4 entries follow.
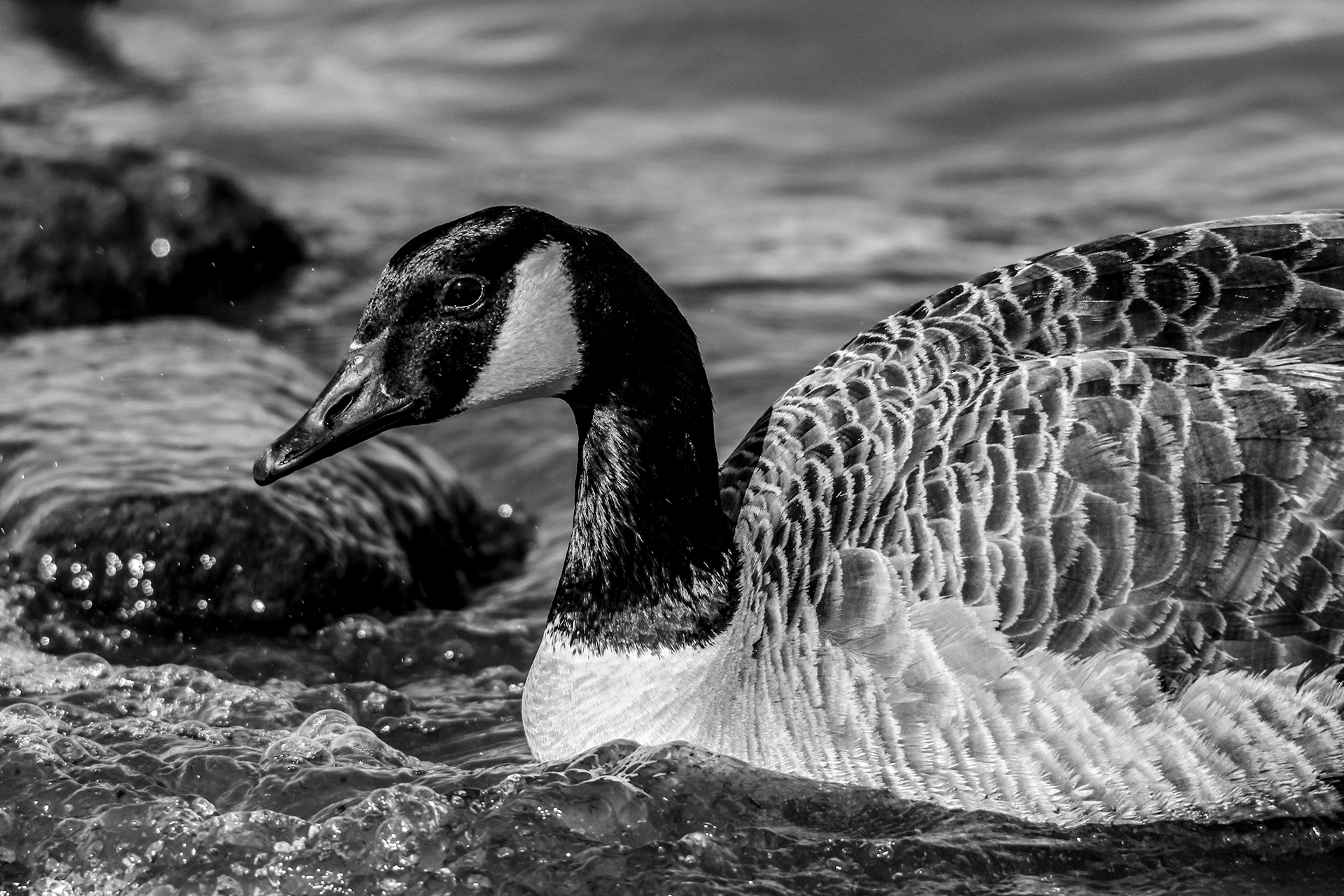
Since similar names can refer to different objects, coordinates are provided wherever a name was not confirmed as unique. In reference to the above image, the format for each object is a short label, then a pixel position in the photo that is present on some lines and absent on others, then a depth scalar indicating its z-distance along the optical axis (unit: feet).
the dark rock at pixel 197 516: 54.95
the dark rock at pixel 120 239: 78.69
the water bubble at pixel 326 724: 46.62
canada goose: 40.09
